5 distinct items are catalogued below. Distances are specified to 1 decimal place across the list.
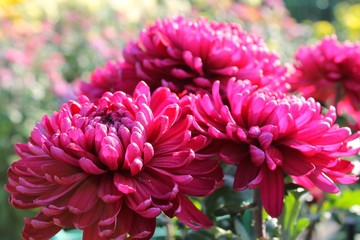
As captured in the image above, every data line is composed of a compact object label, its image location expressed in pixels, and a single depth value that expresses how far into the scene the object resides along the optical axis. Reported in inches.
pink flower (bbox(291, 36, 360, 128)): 26.1
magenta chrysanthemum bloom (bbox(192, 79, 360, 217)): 19.7
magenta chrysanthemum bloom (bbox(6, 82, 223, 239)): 18.8
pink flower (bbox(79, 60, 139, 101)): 23.0
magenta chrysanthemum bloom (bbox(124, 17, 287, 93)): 22.2
